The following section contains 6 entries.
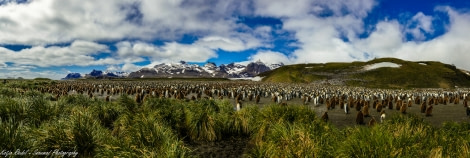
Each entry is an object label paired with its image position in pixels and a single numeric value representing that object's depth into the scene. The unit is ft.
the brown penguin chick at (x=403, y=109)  83.89
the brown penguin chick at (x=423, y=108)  85.81
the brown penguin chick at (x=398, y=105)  92.22
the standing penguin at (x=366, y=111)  74.34
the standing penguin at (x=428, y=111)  79.54
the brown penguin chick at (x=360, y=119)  63.52
